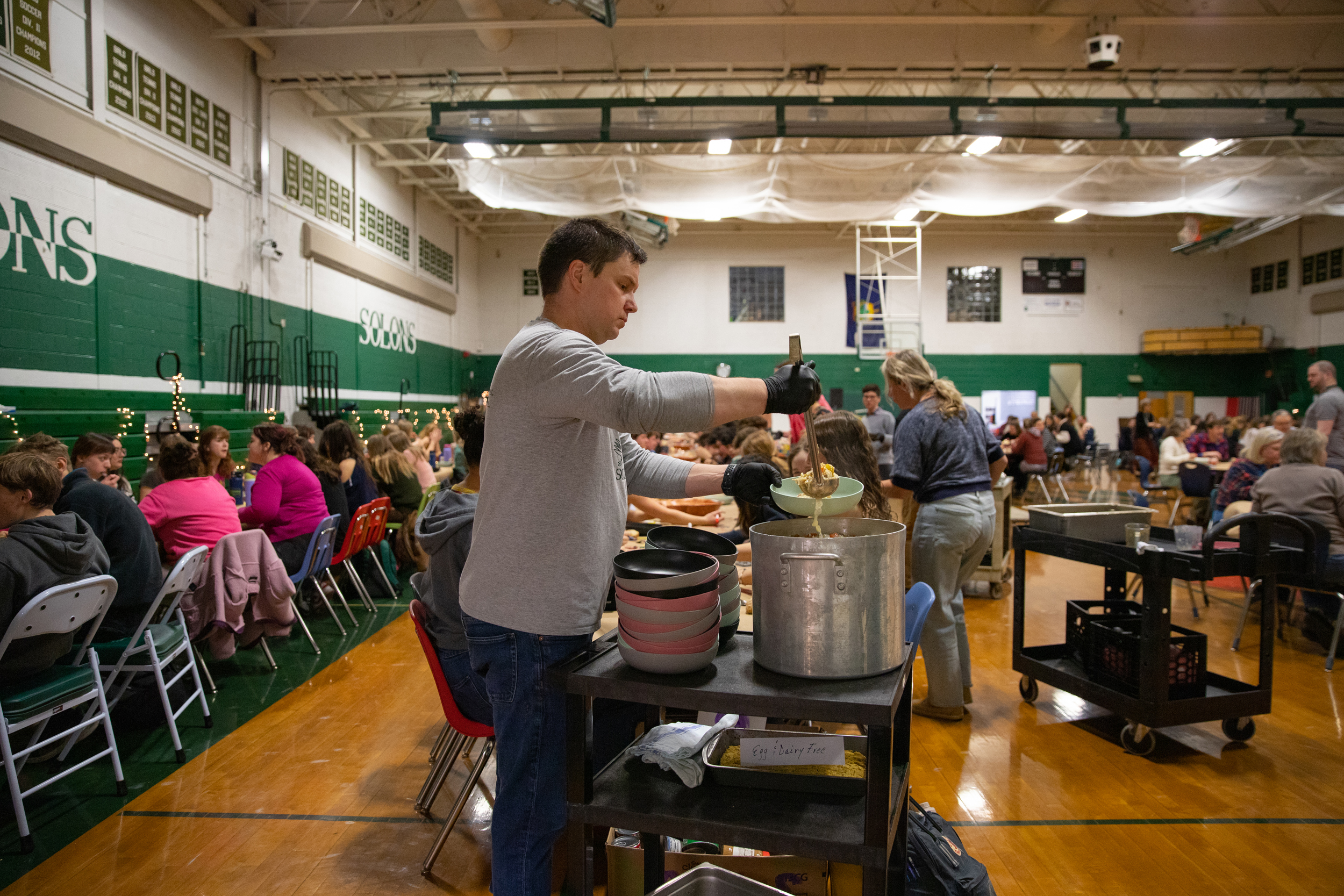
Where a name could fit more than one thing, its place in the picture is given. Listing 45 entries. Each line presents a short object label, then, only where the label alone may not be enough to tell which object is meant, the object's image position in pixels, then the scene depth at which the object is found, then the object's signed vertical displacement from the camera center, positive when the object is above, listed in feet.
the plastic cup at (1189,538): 10.69 -1.69
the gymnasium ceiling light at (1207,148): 28.96 +10.41
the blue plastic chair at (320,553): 15.93 -3.14
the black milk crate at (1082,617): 12.00 -3.21
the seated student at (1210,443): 46.19 -1.53
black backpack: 6.25 -3.75
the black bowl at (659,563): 4.67 -0.95
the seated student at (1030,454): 37.04 -1.86
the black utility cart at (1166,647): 10.23 -3.22
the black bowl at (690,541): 5.47 -0.93
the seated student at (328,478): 18.07 -1.65
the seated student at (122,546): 10.88 -1.98
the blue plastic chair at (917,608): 6.53 -1.80
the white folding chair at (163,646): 10.44 -3.33
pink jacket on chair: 13.19 -3.29
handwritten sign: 4.96 -2.20
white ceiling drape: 27.32 +8.49
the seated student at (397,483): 22.38 -2.16
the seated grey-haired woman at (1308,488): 14.57 -1.35
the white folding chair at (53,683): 8.37 -3.25
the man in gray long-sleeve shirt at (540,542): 4.95 -0.86
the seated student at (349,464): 20.49 -1.47
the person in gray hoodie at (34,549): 8.79 -1.70
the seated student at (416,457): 23.16 -1.45
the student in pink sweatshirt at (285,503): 16.39 -2.04
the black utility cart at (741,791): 4.20 -2.39
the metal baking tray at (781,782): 4.83 -2.35
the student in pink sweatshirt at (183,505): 13.50 -1.73
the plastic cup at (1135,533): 10.88 -1.66
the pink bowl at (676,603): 4.46 -1.12
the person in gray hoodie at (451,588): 8.14 -1.97
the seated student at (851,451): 11.11 -0.53
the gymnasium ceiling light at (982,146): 28.22 +10.01
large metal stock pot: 4.28 -1.08
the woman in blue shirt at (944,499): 11.50 -1.27
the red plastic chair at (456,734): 8.09 -3.40
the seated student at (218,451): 18.94 -1.10
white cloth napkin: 4.97 -2.26
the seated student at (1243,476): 20.10 -1.54
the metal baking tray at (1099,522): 11.52 -1.59
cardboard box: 5.78 -3.46
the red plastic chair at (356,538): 18.28 -3.13
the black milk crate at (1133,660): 10.82 -3.52
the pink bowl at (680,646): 4.53 -1.38
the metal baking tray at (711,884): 5.25 -3.26
